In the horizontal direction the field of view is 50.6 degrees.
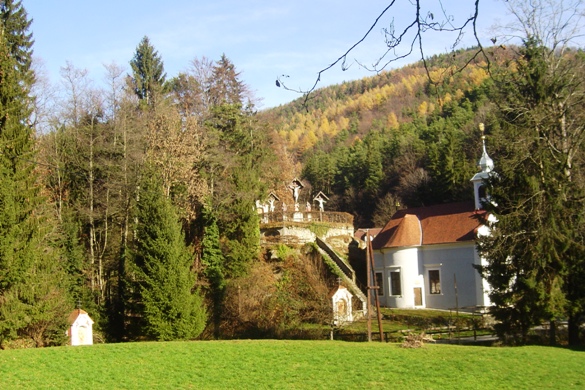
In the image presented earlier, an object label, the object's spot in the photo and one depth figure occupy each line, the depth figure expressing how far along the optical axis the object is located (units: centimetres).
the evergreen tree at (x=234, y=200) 3259
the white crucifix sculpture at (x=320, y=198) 4594
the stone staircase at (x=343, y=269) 3338
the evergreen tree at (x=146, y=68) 4453
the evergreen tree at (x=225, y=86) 4394
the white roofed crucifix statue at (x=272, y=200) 4316
